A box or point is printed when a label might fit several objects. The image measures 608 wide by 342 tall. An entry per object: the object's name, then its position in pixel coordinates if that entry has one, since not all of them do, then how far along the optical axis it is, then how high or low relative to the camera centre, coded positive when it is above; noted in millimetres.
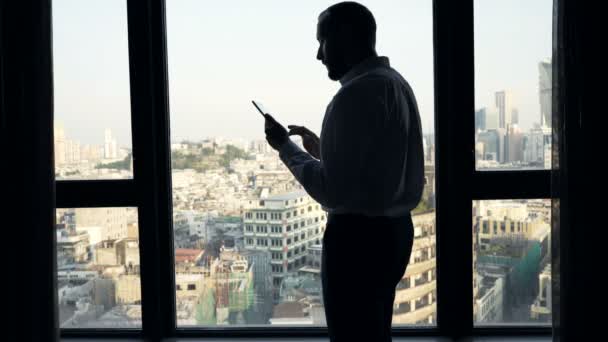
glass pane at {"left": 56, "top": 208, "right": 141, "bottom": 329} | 2600 -425
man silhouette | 1368 -25
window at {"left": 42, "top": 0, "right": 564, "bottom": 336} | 2520 +77
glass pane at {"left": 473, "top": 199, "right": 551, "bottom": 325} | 2525 -436
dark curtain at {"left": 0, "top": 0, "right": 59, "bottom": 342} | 2129 -15
